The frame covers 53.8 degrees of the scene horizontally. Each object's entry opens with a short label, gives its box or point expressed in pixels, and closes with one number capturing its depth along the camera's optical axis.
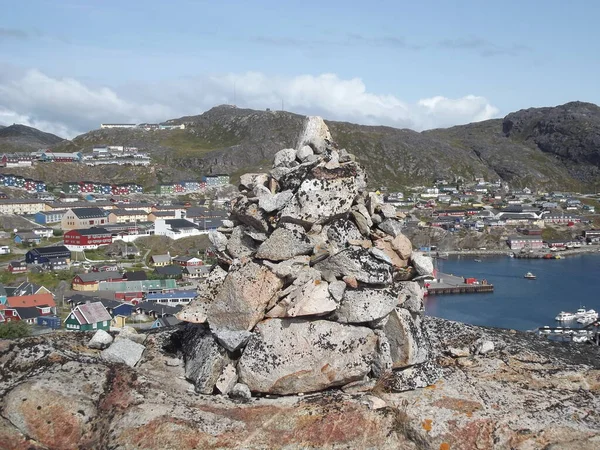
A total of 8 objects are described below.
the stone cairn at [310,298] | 7.98
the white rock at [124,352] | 8.78
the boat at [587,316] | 64.38
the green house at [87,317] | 48.84
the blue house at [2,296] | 60.19
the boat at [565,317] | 64.50
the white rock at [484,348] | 9.54
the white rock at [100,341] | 9.57
